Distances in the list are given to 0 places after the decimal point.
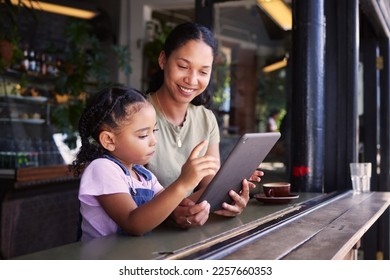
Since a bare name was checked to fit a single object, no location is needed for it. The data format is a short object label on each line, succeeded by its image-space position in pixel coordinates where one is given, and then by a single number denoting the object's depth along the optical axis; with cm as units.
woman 182
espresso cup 197
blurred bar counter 324
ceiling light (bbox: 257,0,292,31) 374
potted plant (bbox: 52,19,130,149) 526
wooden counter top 113
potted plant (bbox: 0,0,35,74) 414
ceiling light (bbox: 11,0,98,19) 556
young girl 125
